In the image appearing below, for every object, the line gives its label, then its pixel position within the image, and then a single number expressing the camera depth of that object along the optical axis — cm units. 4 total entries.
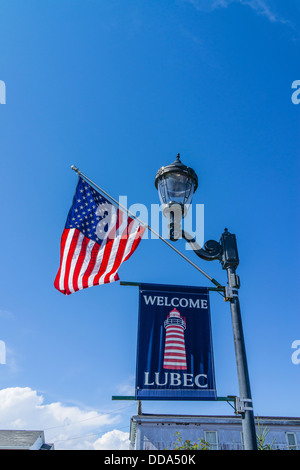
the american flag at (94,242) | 716
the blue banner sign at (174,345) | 517
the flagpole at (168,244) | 565
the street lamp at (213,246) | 464
